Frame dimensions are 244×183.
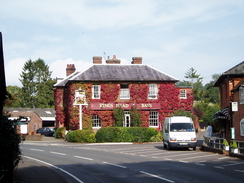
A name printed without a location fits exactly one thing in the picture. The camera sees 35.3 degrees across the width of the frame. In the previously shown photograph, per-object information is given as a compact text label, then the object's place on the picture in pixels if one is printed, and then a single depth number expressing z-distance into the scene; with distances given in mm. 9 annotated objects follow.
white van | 27000
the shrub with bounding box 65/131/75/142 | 39025
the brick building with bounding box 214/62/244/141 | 29875
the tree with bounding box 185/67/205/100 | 79188
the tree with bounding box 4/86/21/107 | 97438
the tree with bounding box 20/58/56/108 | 97062
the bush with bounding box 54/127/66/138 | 46500
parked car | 56500
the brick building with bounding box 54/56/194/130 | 44125
